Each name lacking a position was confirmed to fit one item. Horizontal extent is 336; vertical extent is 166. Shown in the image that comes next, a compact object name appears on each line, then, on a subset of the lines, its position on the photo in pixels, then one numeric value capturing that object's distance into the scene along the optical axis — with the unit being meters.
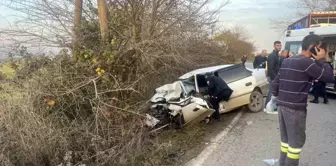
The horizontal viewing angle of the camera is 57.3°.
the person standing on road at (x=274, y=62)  8.58
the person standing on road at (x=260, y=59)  11.86
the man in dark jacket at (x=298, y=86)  3.53
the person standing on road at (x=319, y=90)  9.55
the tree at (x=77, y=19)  7.29
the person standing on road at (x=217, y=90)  7.39
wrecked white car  6.59
